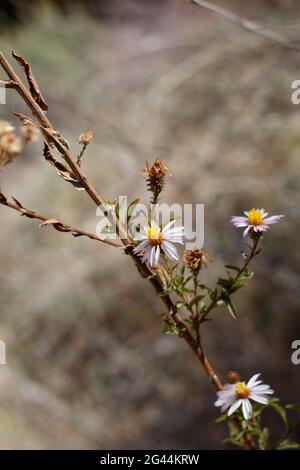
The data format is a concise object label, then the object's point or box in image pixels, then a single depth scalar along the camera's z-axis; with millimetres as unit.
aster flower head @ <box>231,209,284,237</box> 458
